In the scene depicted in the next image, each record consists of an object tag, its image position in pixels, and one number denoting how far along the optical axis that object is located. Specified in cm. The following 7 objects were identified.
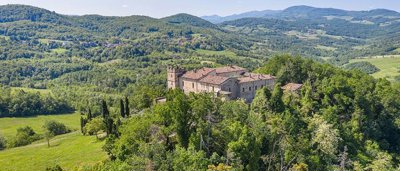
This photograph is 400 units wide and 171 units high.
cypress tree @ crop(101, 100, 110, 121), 9301
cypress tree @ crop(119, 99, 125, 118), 9930
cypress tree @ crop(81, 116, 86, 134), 10662
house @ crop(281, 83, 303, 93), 9631
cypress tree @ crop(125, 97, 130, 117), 9709
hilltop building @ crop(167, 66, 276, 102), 9100
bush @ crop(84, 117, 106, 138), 9244
